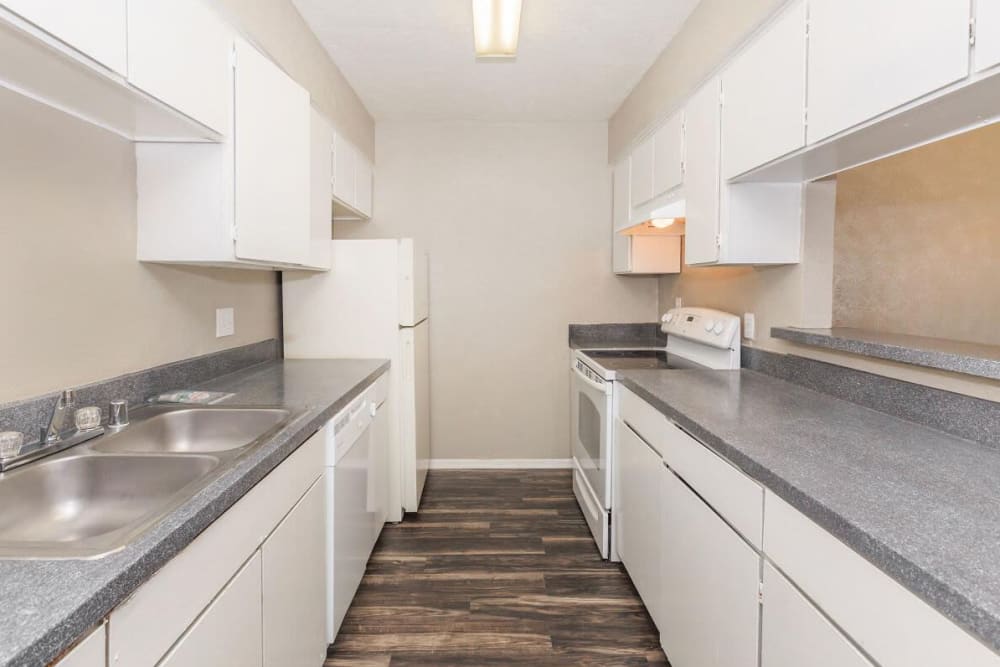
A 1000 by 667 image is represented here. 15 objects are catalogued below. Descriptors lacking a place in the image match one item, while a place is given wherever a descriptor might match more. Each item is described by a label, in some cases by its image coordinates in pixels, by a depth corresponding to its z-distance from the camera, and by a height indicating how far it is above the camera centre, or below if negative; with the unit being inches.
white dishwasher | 73.1 -29.2
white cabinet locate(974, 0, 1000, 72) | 38.2 +19.7
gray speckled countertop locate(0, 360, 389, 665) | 24.0 -14.1
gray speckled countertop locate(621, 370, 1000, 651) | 27.9 -12.6
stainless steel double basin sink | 42.8 -15.1
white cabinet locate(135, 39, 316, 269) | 64.4 +14.6
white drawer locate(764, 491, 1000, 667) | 27.5 -17.3
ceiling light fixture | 83.0 +46.4
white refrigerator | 112.4 +0.9
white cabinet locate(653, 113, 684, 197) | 96.6 +29.0
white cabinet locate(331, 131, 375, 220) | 111.9 +29.2
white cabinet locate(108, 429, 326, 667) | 31.9 -20.2
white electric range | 94.7 -11.0
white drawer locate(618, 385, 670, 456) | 72.4 -16.1
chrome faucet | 51.6 -10.5
